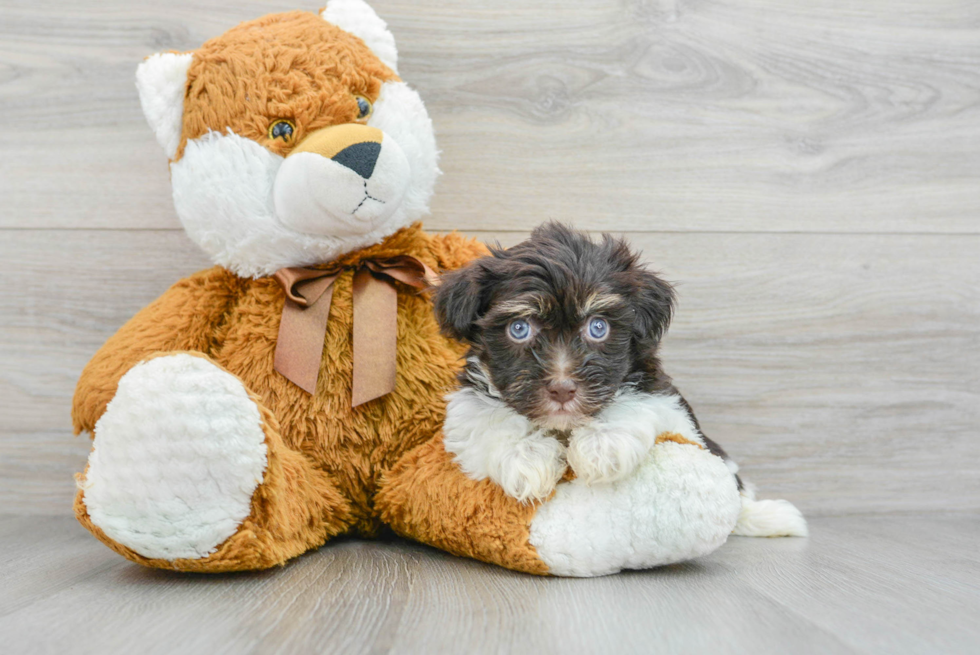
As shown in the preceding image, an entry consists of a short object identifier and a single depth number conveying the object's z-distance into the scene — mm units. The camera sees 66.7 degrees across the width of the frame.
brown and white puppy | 1089
